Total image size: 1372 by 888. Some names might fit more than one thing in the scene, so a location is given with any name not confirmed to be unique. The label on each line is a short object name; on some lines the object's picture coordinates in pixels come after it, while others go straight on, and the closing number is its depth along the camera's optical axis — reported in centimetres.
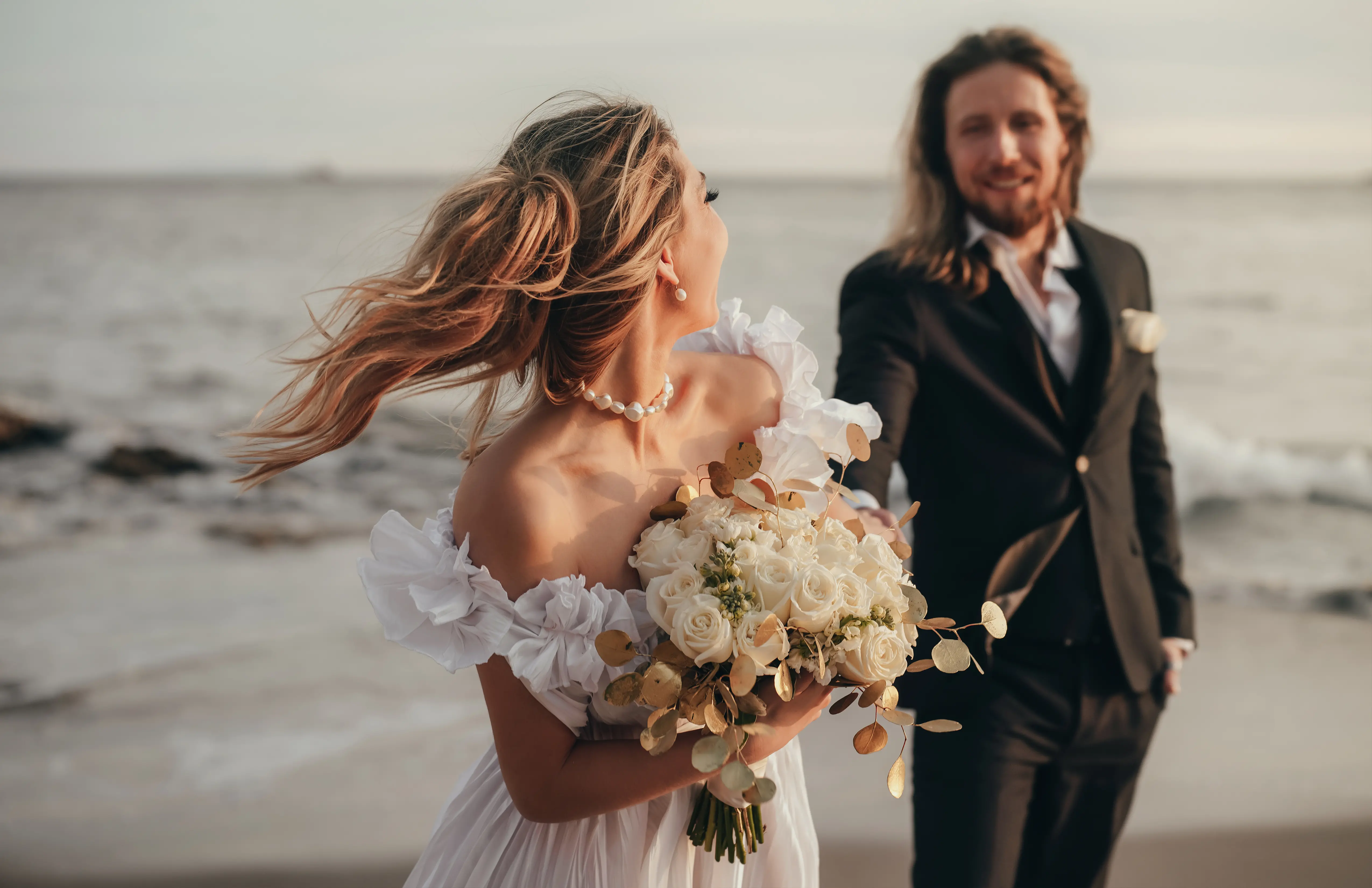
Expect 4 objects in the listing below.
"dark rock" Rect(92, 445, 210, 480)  944
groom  220
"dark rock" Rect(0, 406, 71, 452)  934
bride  130
